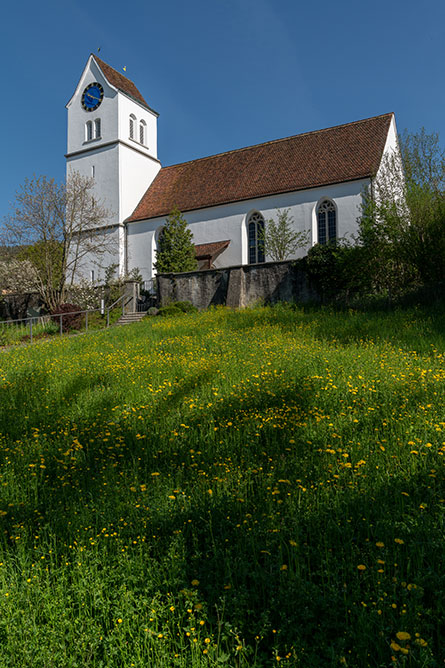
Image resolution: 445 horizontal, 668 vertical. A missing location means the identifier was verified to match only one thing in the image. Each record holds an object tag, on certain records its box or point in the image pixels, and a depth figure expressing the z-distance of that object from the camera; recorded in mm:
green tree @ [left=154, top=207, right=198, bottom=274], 25266
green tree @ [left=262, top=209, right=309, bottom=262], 25312
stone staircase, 22922
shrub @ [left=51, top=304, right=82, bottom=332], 22250
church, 25500
